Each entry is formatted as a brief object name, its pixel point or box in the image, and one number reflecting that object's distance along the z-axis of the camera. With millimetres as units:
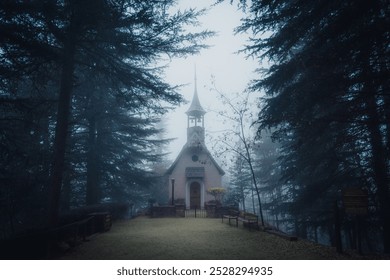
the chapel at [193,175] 24562
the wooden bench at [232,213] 16391
